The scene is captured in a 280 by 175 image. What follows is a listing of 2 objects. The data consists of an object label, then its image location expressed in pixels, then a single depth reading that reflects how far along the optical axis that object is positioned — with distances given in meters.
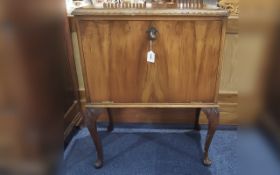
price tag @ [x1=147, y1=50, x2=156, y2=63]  1.10
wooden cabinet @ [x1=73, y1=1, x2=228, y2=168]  1.05
